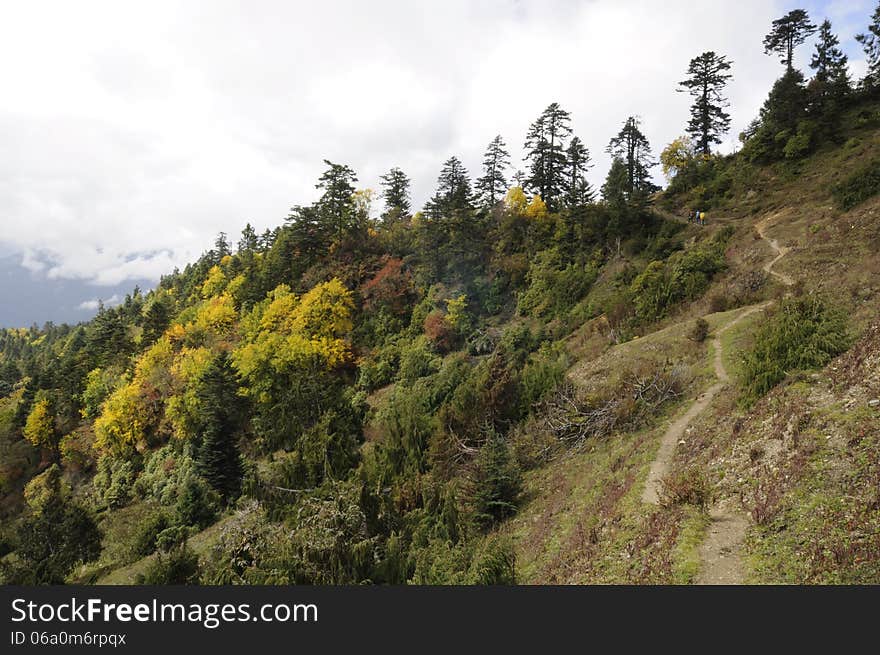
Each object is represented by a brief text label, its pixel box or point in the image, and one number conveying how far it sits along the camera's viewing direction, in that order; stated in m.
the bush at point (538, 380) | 18.94
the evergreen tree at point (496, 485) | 13.45
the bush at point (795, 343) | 11.22
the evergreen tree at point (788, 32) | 41.88
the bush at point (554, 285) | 32.25
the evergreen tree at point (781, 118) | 35.12
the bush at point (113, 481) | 34.81
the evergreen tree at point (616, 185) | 34.25
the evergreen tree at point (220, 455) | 25.32
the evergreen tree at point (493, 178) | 51.88
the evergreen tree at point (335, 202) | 47.62
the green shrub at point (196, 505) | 22.39
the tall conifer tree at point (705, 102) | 44.56
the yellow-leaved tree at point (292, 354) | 29.48
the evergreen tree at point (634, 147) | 46.84
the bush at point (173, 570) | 11.34
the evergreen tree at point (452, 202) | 42.16
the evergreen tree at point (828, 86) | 33.75
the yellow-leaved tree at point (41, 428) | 46.56
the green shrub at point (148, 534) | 20.98
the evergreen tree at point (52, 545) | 18.88
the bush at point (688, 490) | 8.59
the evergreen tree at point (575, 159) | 45.62
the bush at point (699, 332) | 18.56
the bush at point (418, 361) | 31.56
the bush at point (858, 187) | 23.11
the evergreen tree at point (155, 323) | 52.56
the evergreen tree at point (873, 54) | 33.69
